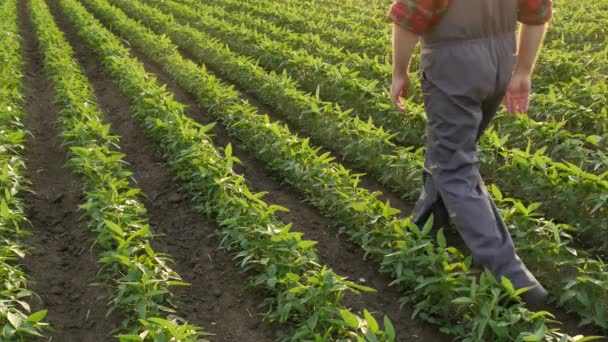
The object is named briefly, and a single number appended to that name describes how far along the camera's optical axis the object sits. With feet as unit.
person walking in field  9.61
